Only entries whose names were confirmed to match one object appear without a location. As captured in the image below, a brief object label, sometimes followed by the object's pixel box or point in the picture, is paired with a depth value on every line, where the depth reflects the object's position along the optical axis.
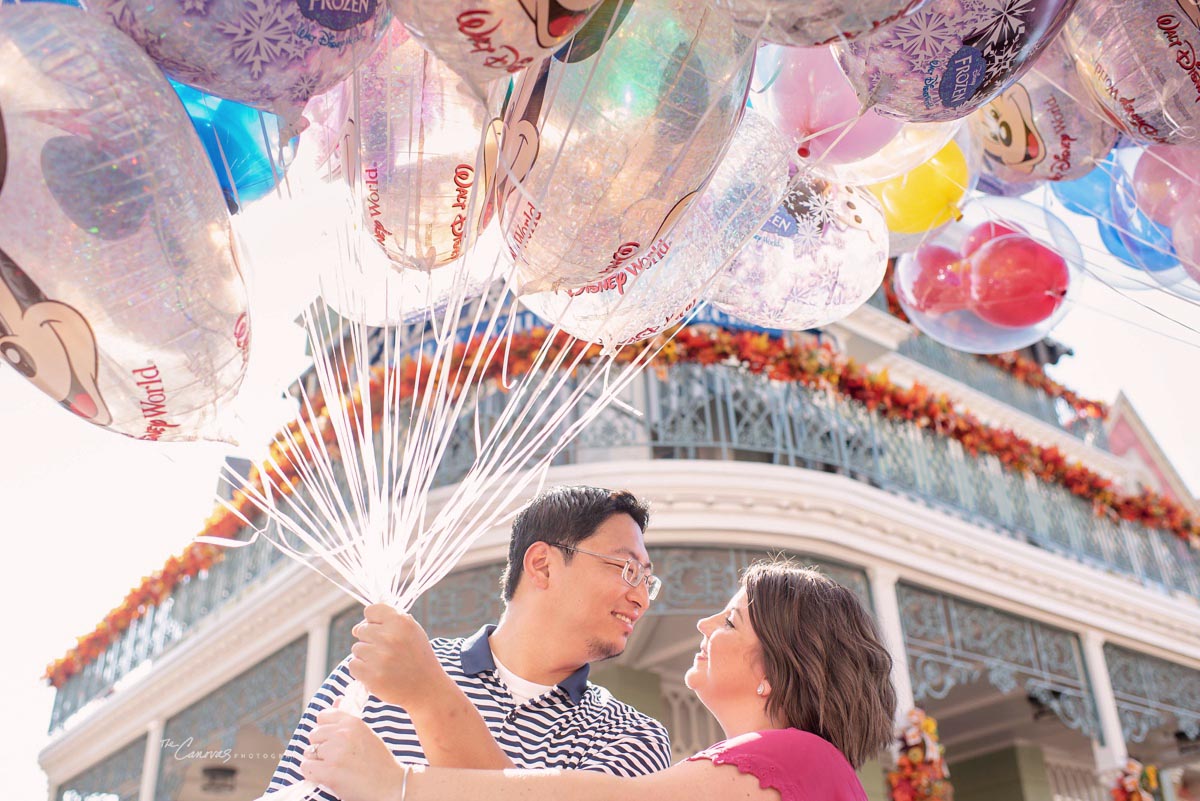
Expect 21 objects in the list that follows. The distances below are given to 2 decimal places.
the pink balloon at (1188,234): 2.57
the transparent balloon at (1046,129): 2.74
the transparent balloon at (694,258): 2.38
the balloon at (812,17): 1.47
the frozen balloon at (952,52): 1.82
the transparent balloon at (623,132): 1.74
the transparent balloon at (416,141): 2.10
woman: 1.43
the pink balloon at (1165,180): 2.55
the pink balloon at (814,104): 2.50
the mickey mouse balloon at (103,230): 1.53
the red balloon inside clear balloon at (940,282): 3.63
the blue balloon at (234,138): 2.09
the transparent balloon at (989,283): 3.54
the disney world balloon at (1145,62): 2.11
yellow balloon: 3.06
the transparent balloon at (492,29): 1.45
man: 1.58
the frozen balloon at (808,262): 2.83
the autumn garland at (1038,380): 12.77
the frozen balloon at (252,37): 1.64
